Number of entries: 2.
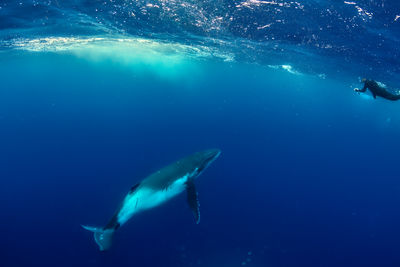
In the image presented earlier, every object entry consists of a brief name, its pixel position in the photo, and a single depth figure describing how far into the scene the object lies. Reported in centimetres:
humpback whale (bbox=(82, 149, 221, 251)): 712
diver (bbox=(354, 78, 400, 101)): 572
